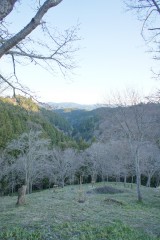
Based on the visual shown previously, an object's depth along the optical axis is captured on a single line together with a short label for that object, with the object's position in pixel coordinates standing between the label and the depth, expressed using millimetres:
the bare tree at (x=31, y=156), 21276
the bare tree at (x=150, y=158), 24773
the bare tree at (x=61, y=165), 29587
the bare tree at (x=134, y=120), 11130
